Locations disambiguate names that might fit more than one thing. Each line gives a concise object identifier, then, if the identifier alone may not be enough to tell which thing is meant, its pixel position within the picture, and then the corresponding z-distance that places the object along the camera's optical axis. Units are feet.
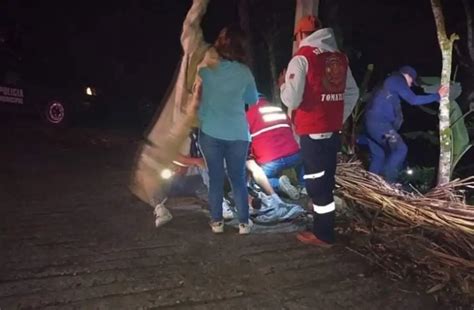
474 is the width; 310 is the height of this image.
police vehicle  41.45
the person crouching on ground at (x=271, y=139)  19.48
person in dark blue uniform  22.54
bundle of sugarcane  13.62
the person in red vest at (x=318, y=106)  15.53
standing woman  16.30
